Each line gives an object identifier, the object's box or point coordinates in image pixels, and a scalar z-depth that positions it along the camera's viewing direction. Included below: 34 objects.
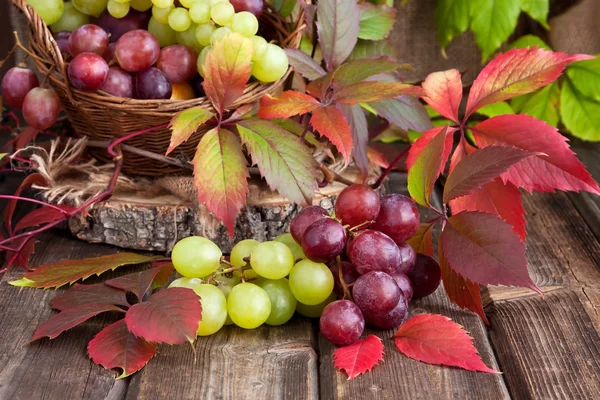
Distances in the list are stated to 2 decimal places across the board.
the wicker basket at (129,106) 0.92
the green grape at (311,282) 0.78
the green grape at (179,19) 0.95
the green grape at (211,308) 0.77
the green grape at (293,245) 0.85
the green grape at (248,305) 0.77
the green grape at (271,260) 0.79
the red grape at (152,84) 0.94
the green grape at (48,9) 0.98
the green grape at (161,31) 1.00
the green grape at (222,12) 0.92
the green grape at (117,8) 0.97
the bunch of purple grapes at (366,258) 0.75
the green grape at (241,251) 0.85
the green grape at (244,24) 0.92
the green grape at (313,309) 0.83
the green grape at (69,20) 1.03
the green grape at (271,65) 0.91
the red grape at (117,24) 1.01
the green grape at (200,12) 0.94
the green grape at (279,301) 0.81
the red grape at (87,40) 0.95
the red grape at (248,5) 0.98
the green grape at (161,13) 0.97
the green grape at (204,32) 0.96
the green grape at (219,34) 0.92
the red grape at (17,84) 1.01
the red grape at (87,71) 0.90
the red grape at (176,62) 0.96
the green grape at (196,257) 0.81
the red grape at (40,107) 0.98
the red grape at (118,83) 0.94
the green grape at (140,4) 1.00
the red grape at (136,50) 0.93
